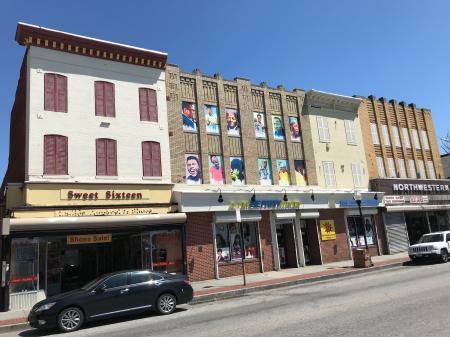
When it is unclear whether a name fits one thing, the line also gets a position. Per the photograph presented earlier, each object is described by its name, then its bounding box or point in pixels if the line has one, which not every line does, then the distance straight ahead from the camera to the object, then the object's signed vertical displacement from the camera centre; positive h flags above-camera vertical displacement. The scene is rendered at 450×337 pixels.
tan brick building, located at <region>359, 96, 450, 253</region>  30.69 +5.64
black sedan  11.34 -0.99
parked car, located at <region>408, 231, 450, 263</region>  22.31 -0.51
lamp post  24.77 +2.60
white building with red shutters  17.36 +4.46
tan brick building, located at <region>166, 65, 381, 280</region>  22.19 +4.50
